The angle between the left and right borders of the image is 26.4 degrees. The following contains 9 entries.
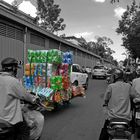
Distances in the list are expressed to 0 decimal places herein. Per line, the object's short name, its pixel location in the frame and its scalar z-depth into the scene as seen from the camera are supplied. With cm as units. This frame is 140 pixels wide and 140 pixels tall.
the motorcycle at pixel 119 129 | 458
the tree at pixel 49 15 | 6275
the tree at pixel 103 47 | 12114
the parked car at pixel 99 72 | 3841
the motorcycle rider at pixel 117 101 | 496
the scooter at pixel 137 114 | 580
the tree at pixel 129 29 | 3474
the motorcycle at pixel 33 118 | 471
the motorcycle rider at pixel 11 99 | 407
